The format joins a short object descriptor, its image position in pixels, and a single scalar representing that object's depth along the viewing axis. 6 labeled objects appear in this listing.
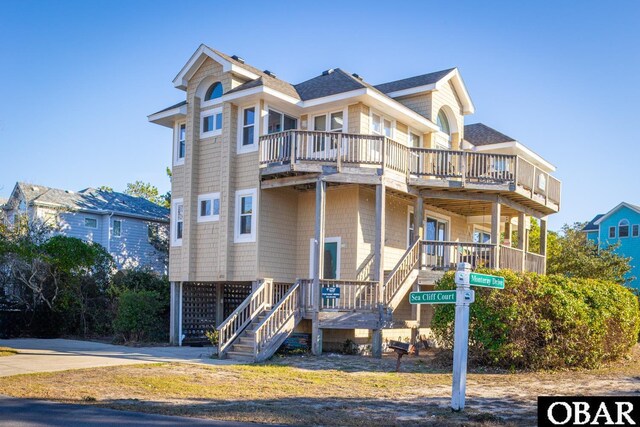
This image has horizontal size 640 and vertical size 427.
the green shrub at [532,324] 16.14
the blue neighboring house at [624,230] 47.28
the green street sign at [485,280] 10.75
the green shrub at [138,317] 23.55
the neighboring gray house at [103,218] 35.50
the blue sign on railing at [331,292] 19.55
